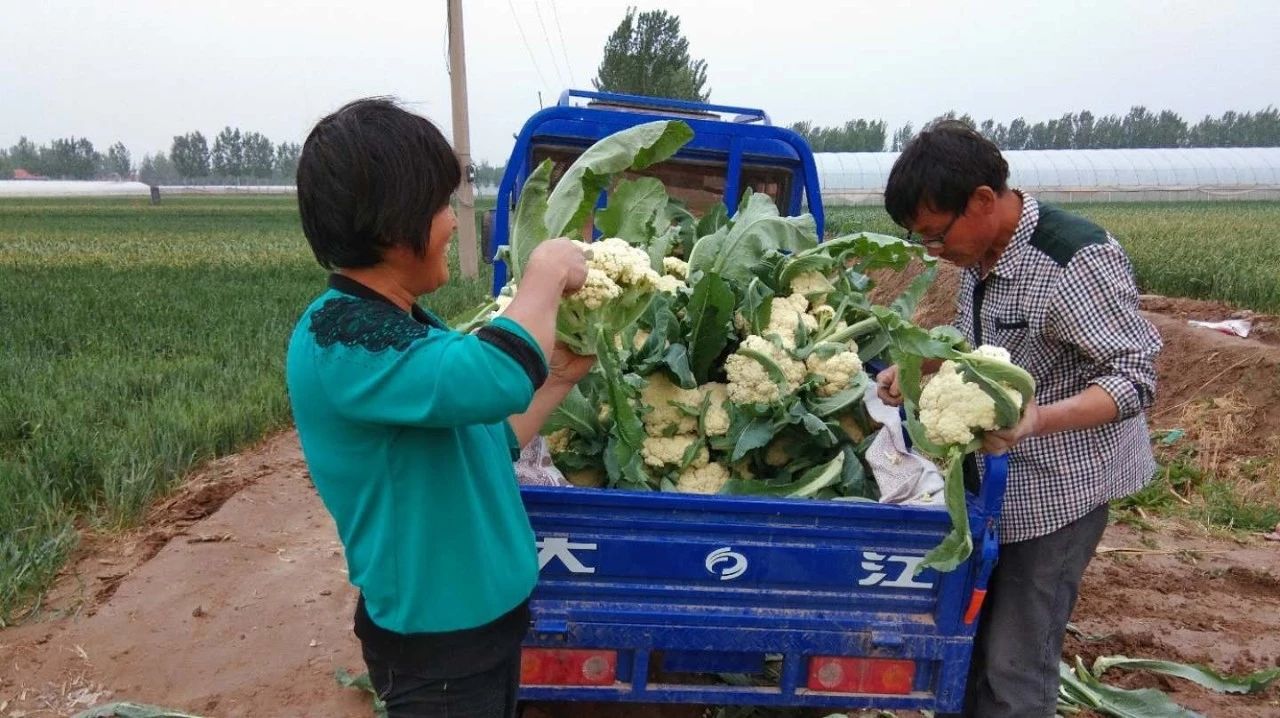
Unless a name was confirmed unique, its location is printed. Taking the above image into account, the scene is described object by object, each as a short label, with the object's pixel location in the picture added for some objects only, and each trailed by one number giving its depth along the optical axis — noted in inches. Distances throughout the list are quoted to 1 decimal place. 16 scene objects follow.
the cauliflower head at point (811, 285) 114.8
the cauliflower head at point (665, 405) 102.1
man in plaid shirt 81.1
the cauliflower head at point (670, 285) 110.1
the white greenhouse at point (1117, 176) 1749.5
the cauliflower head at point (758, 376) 99.6
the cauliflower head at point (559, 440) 101.8
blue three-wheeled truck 81.1
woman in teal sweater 52.0
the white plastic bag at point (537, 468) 88.7
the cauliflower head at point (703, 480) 99.0
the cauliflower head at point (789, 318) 105.8
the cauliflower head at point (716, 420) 101.8
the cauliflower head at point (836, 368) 103.0
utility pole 551.8
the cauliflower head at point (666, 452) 99.9
